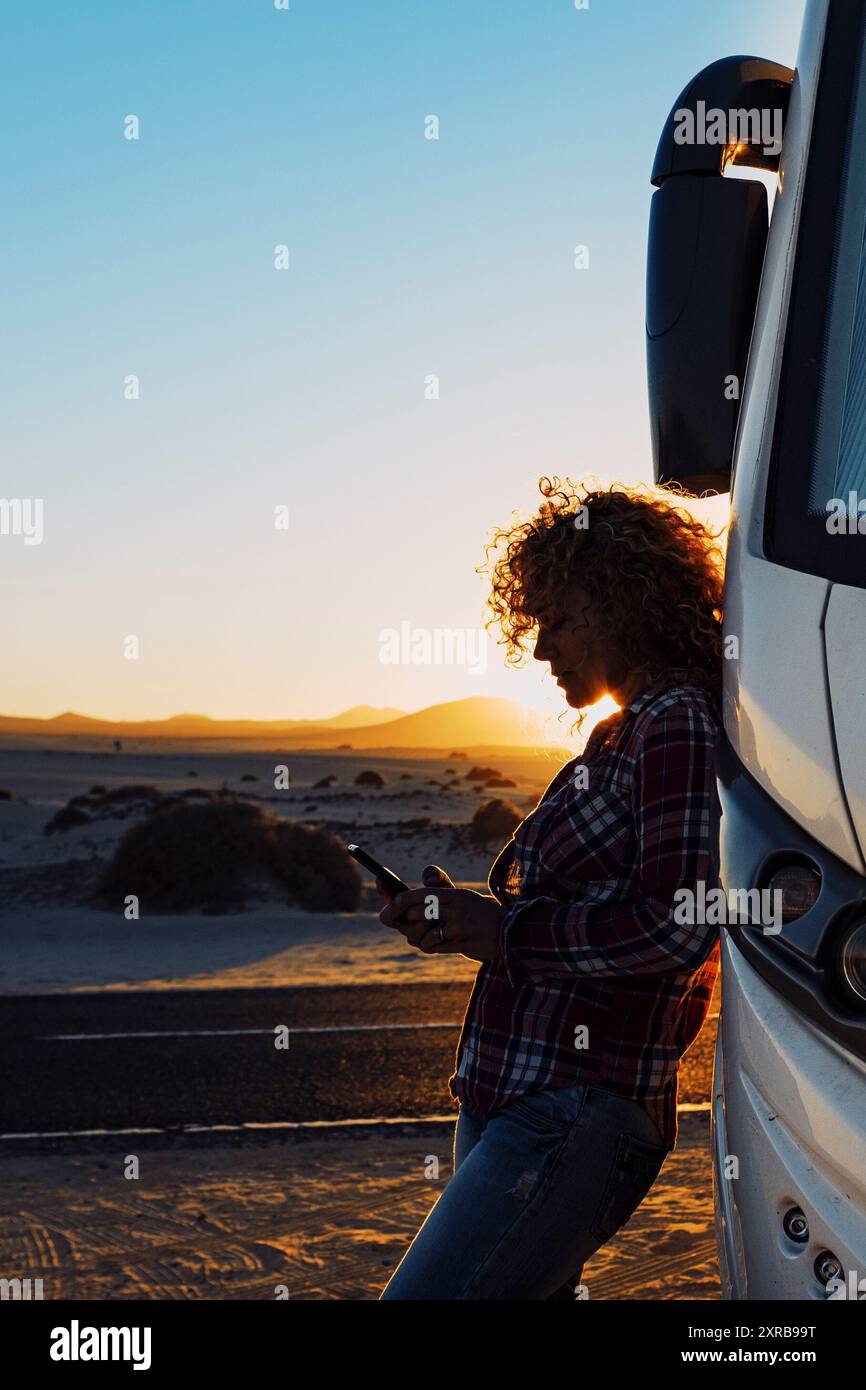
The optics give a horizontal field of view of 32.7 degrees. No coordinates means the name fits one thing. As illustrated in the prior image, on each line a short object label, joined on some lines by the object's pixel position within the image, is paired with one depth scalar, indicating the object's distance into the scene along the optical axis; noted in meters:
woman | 2.29
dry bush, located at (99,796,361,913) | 19.06
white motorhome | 2.03
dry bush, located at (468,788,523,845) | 28.33
